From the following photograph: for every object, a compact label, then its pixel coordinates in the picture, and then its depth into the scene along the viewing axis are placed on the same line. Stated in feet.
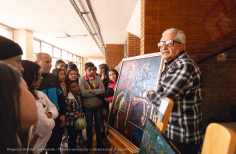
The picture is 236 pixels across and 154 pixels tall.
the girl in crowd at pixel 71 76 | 7.39
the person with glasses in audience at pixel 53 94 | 5.63
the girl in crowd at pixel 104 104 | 9.52
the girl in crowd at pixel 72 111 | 7.02
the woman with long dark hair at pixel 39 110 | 3.73
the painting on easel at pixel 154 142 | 2.10
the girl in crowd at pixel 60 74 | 6.77
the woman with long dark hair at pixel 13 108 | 1.86
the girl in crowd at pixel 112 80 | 8.43
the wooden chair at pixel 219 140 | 1.66
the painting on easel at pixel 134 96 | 4.87
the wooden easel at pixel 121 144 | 4.88
